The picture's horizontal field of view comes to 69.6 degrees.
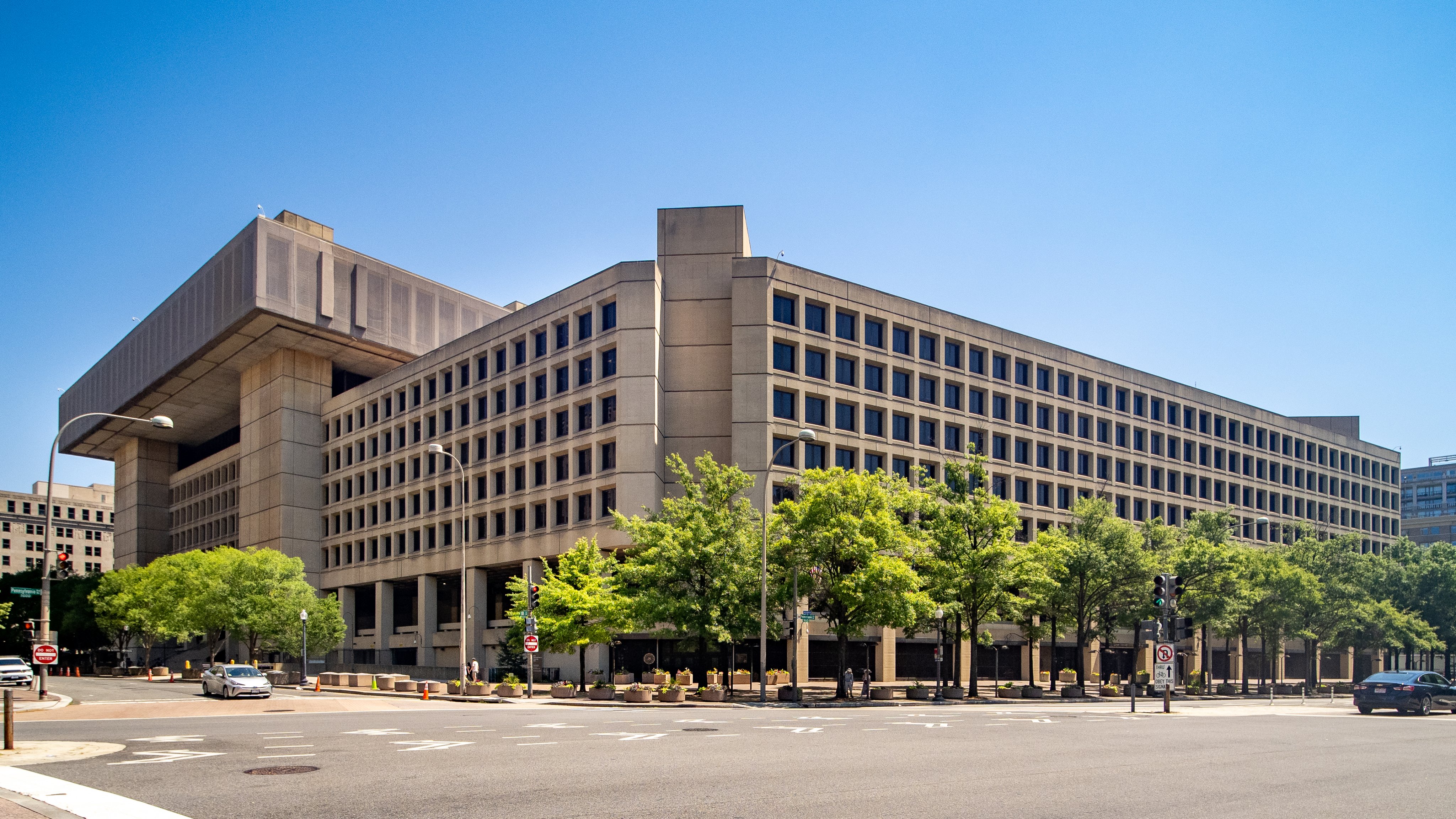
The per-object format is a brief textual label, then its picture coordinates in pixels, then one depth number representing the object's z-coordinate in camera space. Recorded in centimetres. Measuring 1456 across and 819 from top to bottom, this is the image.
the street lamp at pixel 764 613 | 3919
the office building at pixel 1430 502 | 15950
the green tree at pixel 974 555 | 4675
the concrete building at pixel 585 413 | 6228
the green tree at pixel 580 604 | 4638
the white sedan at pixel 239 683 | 4275
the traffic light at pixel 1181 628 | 3381
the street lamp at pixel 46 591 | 2417
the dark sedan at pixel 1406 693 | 3475
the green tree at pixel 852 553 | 4309
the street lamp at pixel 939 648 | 4481
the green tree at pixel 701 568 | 4419
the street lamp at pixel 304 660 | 5859
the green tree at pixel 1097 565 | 5306
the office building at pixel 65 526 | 17600
